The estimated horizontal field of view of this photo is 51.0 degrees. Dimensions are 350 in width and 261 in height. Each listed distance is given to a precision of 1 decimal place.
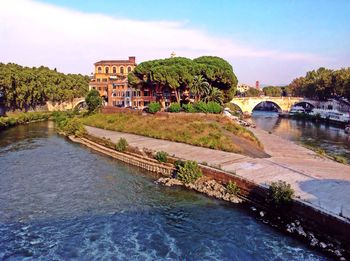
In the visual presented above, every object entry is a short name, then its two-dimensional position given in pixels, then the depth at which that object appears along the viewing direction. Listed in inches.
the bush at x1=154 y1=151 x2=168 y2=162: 1527.7
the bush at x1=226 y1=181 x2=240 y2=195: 1175.0
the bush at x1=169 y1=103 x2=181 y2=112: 2518.5
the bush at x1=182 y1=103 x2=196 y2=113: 2480.3
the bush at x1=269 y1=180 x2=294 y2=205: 976.9
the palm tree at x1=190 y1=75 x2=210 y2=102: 2642.7
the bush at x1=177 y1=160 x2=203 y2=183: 1309.1
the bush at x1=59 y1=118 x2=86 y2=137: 2426.1
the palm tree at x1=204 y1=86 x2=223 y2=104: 2719.0
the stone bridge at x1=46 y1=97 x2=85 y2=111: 4493.1
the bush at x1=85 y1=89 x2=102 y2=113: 3174.2
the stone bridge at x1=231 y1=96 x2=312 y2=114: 4785.9
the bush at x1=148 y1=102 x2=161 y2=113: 2605.8
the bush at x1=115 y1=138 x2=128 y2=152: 1822.2
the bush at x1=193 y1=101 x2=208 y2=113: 2511.1
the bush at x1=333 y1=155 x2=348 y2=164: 1557.6
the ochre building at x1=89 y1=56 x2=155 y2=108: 3491.6
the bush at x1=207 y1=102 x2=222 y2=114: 2525.6
